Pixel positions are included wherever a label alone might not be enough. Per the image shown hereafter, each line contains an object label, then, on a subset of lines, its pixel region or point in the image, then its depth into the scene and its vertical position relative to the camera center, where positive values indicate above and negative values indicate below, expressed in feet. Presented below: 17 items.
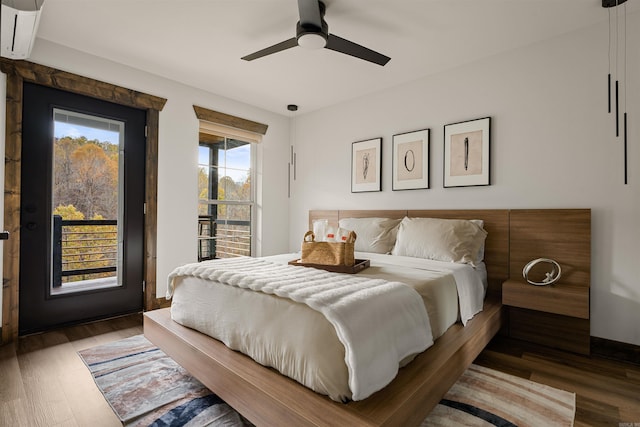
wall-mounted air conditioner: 6.88 +3.94
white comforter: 4.61 -1.47
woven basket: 7.66 -0.91
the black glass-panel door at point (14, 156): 8.87 +1.37
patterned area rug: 5.81 -3.46
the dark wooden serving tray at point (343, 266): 7.40 -1.20
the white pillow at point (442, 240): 9.18 -0.74
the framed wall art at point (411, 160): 11.65 +1.84
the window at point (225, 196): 13.46 +0.63
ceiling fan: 7.16 +3.87
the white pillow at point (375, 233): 11.00 -0.68
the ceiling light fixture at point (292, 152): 16.22 +2.81
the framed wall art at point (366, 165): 12.92 +1.83
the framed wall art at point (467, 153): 10.29 +1.88
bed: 4.53 -2.54
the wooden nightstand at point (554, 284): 8.09 -1.74
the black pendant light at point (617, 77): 8.13 +3.33
